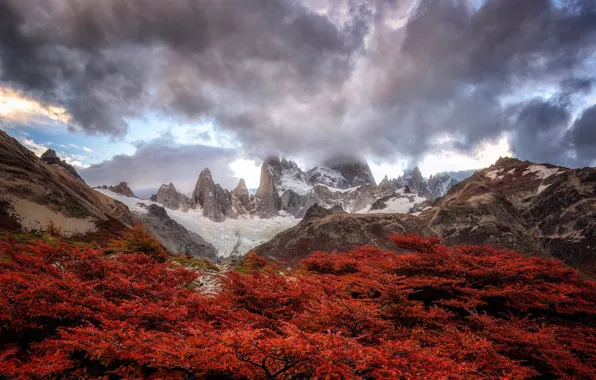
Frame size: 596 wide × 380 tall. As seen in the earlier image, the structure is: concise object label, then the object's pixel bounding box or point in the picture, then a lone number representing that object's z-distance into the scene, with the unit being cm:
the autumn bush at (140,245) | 1850
